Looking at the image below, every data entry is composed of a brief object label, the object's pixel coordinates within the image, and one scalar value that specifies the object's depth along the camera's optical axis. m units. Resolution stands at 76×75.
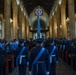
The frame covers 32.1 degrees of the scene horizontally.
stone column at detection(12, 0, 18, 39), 19.95
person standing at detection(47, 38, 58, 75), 5.54
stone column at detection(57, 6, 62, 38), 23.86
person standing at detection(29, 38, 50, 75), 3.98
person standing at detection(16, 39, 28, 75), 5.21
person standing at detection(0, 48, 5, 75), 4.56
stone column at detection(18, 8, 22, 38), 24.16
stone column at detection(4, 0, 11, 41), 15.48
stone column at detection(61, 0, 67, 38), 19.55
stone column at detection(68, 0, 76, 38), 15.30
